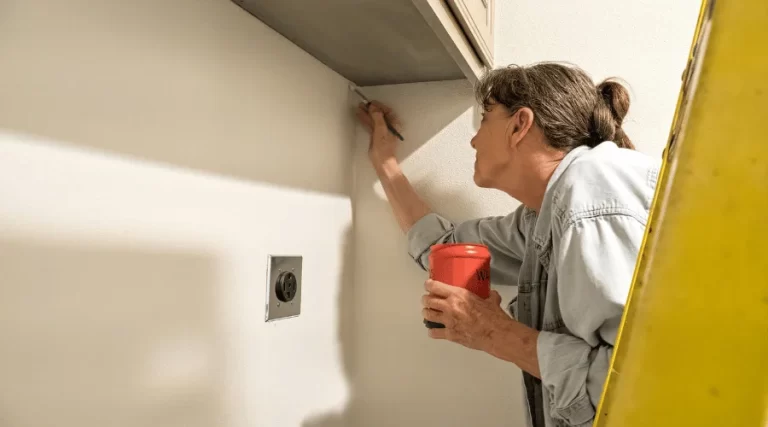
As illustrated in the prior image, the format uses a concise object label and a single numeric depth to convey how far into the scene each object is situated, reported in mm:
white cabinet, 732
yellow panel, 197
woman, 618
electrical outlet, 804
